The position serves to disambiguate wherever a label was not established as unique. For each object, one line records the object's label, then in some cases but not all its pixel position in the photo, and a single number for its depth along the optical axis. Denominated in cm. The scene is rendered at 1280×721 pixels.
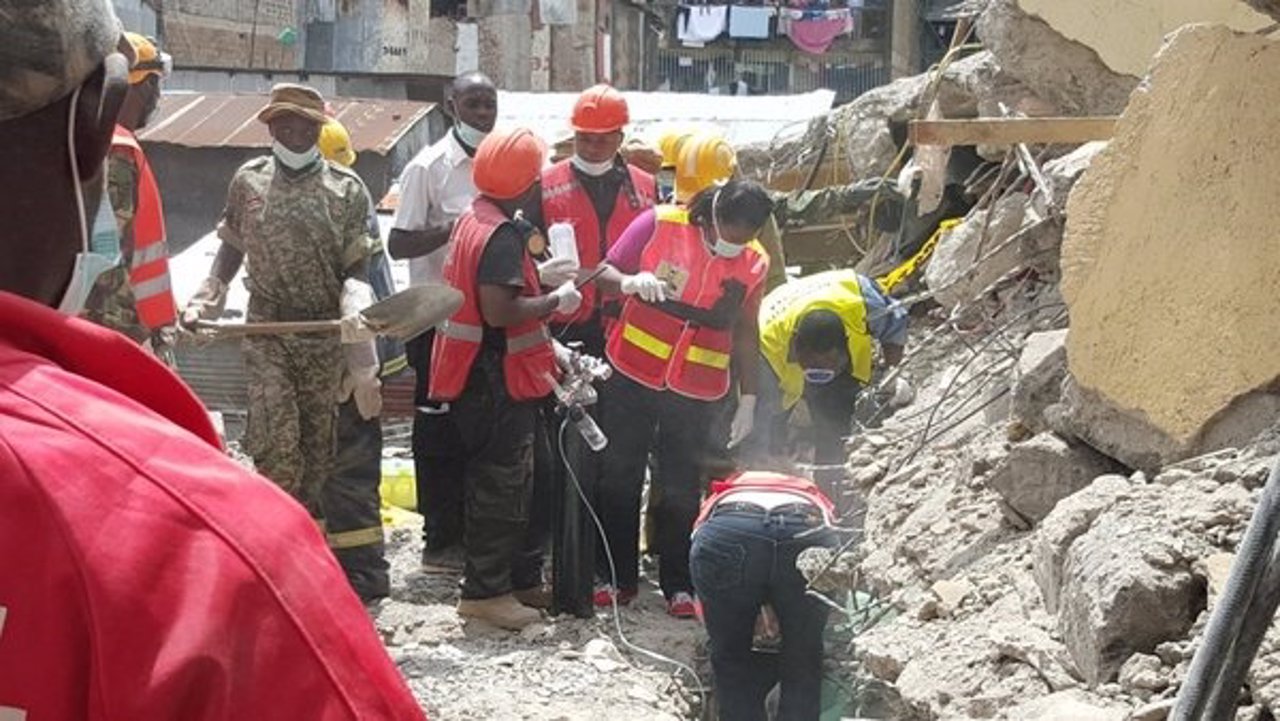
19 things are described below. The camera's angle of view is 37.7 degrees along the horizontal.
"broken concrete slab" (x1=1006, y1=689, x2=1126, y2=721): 357
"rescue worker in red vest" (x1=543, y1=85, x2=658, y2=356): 702
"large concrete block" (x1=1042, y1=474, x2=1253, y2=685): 374
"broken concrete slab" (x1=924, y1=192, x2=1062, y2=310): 701
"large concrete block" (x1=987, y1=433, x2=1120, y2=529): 504
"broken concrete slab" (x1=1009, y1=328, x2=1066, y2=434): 540
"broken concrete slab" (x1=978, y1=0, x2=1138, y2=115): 698
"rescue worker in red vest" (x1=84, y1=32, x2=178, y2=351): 532
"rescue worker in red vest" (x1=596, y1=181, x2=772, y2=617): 672
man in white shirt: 715
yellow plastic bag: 841
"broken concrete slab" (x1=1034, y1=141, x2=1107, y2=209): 658
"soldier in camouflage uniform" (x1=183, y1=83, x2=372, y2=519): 626
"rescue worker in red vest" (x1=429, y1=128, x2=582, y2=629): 630
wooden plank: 535
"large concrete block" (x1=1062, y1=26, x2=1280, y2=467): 449
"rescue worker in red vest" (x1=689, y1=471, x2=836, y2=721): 550
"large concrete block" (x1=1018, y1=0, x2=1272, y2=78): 590
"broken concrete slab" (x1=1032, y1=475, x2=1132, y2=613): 430
